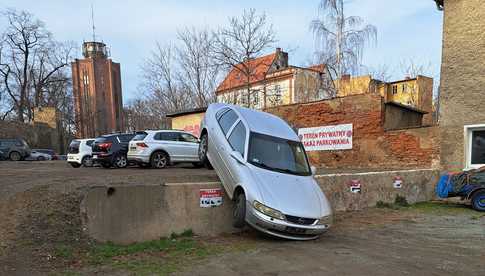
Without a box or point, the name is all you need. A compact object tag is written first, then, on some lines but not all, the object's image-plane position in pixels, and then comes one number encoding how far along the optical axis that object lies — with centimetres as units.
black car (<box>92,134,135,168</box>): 1393
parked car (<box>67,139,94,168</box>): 1697
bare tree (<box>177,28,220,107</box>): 2927
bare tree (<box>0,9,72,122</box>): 4431
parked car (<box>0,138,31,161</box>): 2700
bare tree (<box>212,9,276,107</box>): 2555
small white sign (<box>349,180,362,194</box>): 1019
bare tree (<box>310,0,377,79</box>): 2421
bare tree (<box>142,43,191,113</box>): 3145
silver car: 648
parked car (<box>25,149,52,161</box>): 3258
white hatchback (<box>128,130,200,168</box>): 1345
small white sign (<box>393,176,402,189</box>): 1131
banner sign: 1559
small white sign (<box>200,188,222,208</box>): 744
